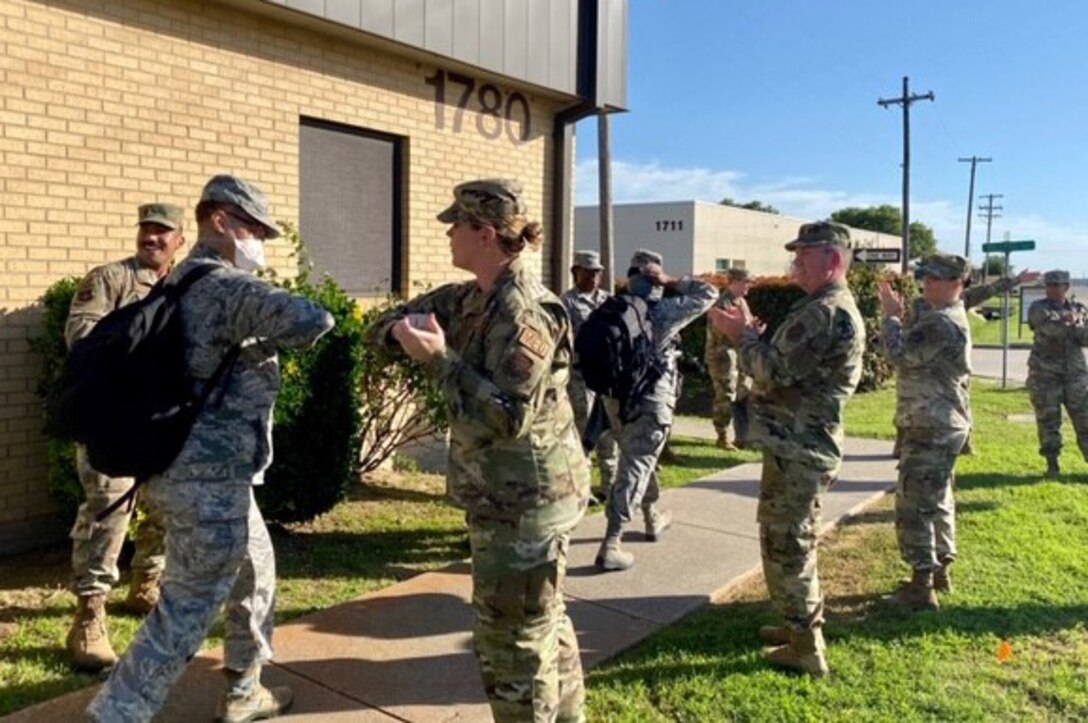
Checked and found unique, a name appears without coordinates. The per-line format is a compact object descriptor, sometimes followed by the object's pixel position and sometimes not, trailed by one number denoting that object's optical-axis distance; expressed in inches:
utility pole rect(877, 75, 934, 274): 1282.0
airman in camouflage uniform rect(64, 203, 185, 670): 151.9
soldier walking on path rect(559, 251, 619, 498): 239.4
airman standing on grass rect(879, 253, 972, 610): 193.8
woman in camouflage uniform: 101.7
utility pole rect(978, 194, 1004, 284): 2960.1
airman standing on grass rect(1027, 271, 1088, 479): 346.3
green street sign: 569.3
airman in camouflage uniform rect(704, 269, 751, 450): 397.4
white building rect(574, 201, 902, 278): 1690.5
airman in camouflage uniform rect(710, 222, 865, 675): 151.1
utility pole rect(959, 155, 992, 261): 2369.6
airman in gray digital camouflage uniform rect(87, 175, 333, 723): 107.8
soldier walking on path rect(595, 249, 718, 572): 207.5
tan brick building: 202.7
